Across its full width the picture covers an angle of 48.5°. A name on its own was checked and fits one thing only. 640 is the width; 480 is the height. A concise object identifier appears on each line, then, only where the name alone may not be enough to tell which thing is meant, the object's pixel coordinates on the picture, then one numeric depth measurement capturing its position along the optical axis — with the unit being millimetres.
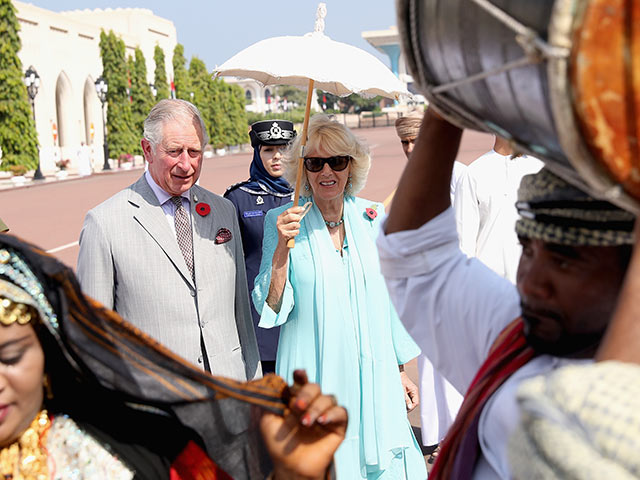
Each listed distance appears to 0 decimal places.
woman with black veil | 1610
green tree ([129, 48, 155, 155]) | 41031
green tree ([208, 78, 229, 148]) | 47719
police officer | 4590
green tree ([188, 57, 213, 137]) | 47531
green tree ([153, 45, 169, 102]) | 44991
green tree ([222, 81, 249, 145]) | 50094
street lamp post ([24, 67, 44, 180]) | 27375
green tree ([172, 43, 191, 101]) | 45781
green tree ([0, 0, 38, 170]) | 28391
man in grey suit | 3301
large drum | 828
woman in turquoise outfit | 3631
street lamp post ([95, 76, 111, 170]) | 32625
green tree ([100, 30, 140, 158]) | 37812
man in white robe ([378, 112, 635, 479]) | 1262
